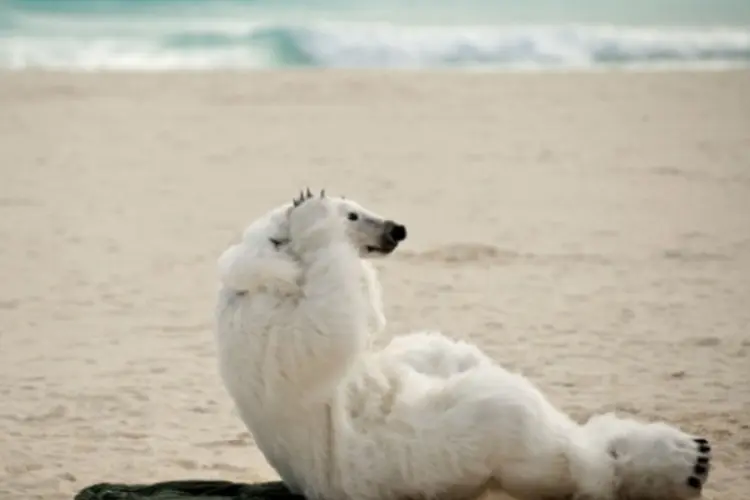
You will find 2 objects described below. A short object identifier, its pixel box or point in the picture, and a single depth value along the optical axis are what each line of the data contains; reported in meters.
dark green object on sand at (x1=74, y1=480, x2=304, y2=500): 8.26
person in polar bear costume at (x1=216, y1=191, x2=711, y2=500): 7.43
